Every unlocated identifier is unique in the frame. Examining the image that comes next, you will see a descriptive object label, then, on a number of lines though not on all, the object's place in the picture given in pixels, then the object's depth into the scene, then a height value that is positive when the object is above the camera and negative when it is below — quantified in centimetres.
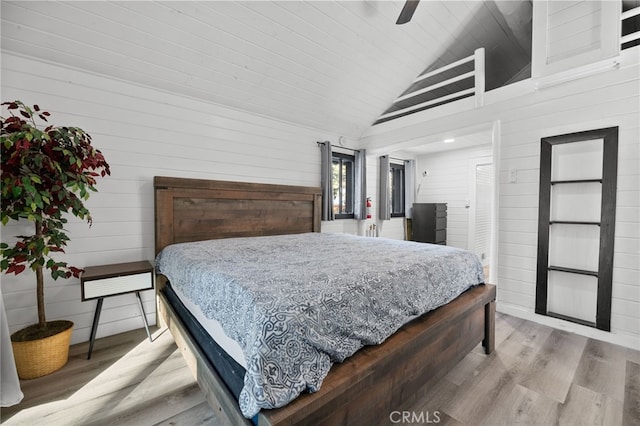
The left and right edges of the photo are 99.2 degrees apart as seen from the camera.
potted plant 165 +4
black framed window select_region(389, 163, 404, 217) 549 +35
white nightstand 196 -59
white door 490 +8
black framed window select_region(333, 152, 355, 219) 438 +31
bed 104 -69
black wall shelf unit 225 -14
